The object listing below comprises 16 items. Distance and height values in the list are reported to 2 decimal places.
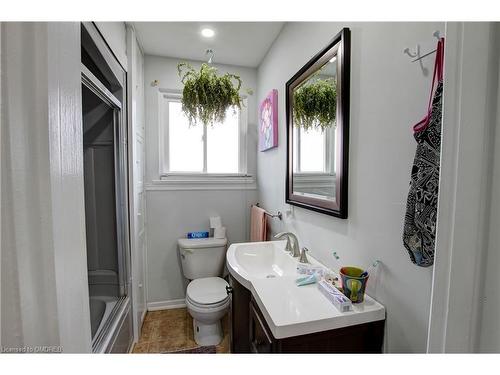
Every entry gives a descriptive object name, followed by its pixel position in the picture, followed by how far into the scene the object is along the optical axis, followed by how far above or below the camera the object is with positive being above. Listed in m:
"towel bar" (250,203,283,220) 1.78 -0.33
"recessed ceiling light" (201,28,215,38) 1.75 +1.11
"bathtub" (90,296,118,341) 1.30 -0.91
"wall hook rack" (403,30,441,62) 0.71 +0.40
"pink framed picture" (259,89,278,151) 1.84 +0.46
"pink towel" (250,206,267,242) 1.97 -0.46
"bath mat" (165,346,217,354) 1.71 -1.34
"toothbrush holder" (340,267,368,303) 0.89 -0.44
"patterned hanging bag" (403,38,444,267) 0.61 -0.02
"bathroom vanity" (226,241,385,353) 0.80 -0.54
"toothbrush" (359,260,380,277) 0.90 -0.38
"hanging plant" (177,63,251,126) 1.76 +0.61
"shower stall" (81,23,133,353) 1.46 -0.24
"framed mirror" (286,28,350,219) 1.07 +0.25
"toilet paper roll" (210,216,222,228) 2.27 -0.48
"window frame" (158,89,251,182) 2.22 +0.31
